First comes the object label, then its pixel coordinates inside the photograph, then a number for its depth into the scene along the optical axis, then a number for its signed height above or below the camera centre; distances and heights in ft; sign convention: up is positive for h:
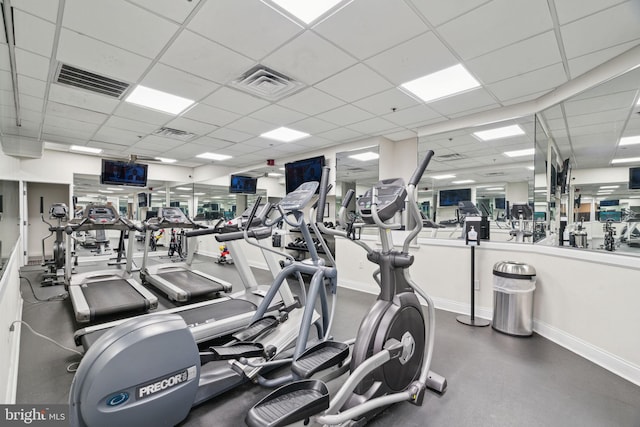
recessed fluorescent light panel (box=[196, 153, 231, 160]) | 22.74 +4.23
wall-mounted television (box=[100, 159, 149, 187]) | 21.40 +2.55
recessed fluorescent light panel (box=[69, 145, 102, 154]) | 21.35 +4.42
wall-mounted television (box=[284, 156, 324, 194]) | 19.49 +2.71
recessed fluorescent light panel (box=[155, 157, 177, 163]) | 24.95 +4.28
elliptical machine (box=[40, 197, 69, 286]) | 17.01 -3.31
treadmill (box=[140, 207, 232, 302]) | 13.78 -3.91
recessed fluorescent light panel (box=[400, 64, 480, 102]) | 9.58 +4.58
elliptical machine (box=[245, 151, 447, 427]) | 4.77 -2.84
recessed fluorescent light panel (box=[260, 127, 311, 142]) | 16.16 +4.39
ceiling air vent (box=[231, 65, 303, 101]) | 9.80 +4.60
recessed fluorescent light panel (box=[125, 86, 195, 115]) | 11.58 +4.60
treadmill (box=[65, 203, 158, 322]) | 10.93 -3.79
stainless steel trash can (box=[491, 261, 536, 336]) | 10.17 -3.09
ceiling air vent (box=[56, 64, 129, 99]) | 9.80 +4.58
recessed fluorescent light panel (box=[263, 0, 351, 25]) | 6.52 +4.70
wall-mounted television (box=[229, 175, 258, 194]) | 26.76 +2.22
